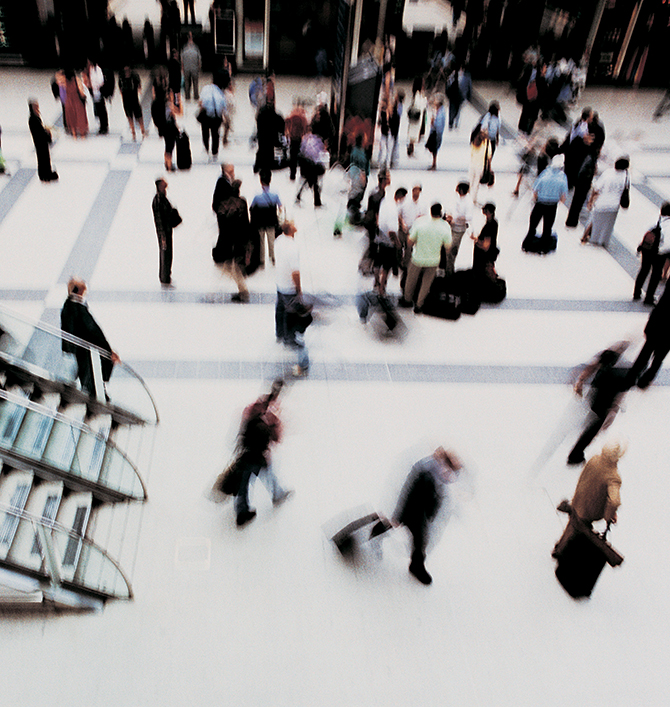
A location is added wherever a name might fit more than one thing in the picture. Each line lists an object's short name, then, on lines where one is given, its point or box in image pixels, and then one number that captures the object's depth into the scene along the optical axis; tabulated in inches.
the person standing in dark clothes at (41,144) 383.2
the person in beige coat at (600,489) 164.9
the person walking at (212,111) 444.5
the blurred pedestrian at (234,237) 294.5
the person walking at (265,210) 310.3
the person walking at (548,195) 342.3
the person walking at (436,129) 436.1
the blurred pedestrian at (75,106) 459.2
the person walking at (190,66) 538.0
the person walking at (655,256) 298.5
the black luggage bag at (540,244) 367.9
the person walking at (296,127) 411.5
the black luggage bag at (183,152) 428.8
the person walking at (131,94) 459.8
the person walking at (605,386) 201.0
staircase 168.2
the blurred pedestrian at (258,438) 177.0
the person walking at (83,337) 212.5
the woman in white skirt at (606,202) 348.5
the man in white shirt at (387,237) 293.3
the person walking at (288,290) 241.3
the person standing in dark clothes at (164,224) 290.8
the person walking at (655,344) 245.9
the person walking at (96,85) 478.3
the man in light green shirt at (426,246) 274.2
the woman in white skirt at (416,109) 475.5
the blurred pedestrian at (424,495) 160.9
